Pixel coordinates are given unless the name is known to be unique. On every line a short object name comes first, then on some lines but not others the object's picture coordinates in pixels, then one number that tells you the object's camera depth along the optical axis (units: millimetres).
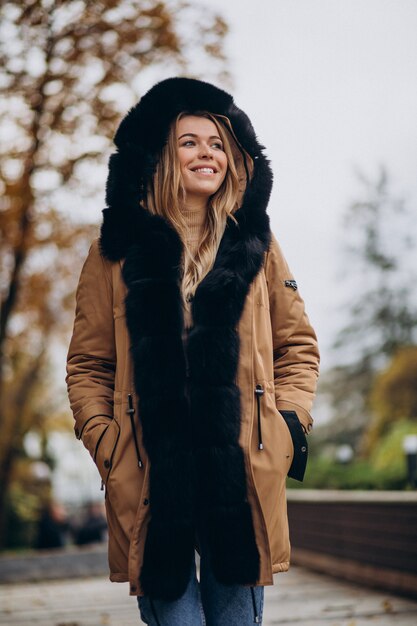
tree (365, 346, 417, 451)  24125
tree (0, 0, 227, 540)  9078
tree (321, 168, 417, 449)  34469
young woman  2639
